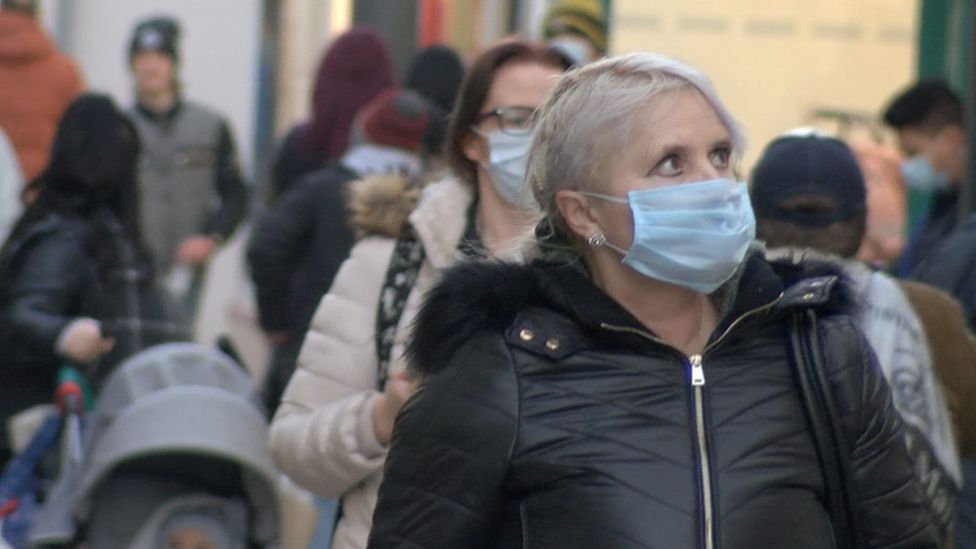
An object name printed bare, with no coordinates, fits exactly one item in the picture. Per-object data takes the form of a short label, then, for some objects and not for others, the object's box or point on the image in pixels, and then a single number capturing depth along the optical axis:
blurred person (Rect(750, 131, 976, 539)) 8.89
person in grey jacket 18.54
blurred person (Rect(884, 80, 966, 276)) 15.46
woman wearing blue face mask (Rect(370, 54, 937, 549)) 5.76
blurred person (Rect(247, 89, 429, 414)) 13.33
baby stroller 11.22
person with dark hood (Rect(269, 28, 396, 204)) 16.16
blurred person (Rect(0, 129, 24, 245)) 16.37
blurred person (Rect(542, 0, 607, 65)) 15.49
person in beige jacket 8.00
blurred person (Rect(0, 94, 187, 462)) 12.02
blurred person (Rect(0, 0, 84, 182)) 19.01
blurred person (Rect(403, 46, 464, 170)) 16.40
